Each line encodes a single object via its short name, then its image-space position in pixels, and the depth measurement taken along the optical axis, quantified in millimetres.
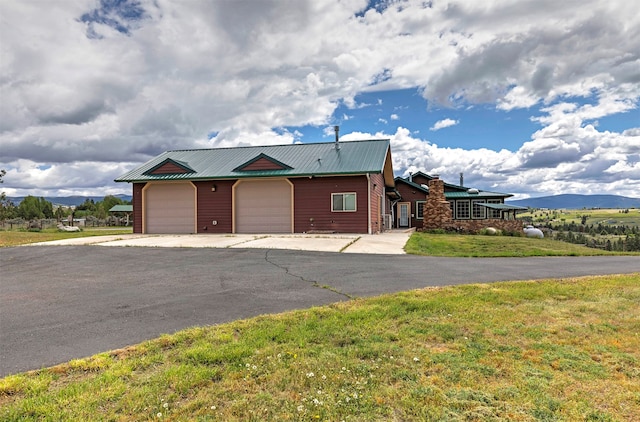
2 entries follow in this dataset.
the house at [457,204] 28672
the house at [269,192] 18703
